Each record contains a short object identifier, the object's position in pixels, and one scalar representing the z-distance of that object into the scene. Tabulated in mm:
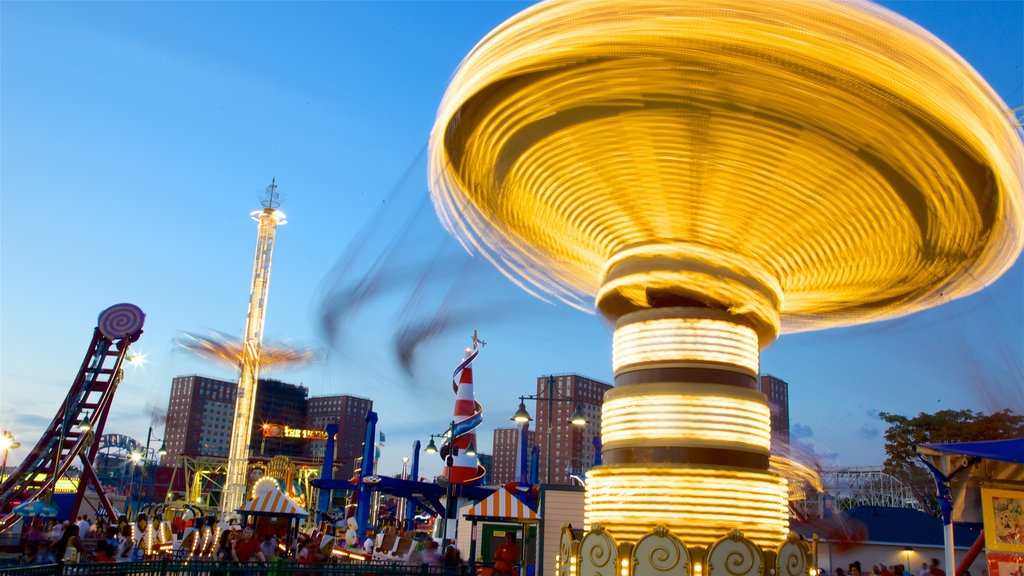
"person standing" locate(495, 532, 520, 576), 14891
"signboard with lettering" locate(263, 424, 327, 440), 79675
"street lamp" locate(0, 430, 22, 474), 39088
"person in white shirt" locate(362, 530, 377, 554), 24427
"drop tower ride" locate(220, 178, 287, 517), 46250
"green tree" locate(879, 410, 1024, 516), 41969
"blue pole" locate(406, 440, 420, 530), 51306
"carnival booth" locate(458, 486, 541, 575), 20609
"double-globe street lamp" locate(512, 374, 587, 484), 25191
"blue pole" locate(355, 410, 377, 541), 39053
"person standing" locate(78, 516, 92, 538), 18406
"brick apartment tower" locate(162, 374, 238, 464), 160125
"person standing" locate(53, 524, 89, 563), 11672
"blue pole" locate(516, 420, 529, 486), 43562
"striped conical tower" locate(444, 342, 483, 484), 39344
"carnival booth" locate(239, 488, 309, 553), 22297
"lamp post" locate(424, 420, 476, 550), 22480
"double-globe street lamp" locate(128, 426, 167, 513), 63112
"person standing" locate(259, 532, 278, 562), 15961
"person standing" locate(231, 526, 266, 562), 14156
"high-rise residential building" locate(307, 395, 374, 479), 168250
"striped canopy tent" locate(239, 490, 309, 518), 22203
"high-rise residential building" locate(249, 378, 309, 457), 163375
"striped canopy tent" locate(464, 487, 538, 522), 20531
